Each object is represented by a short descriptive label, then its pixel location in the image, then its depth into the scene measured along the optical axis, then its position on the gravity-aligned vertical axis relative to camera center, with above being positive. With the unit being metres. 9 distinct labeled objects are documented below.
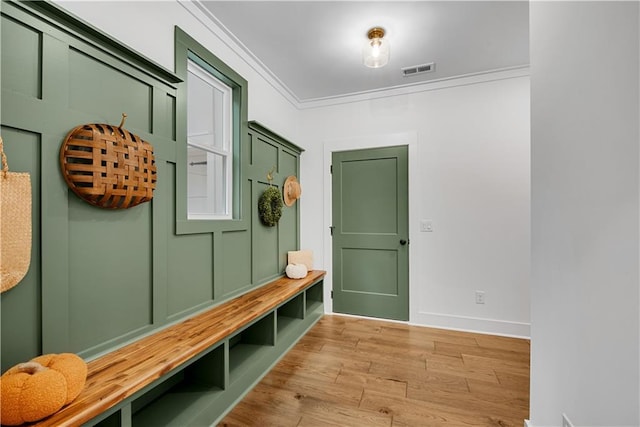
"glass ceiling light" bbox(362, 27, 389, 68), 2.32 +1.37
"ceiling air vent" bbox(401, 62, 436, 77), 2.82 +1.49
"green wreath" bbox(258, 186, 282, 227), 2.74 +0.10
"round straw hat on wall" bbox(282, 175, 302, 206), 3.21 +0.29
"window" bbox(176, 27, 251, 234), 1.86 +0.59
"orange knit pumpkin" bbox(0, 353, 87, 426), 0.87 -0.56
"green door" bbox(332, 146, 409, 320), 3.23 -0.20
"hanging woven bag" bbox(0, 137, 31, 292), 1.00 -0.03
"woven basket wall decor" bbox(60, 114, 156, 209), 1.24 +0.24
